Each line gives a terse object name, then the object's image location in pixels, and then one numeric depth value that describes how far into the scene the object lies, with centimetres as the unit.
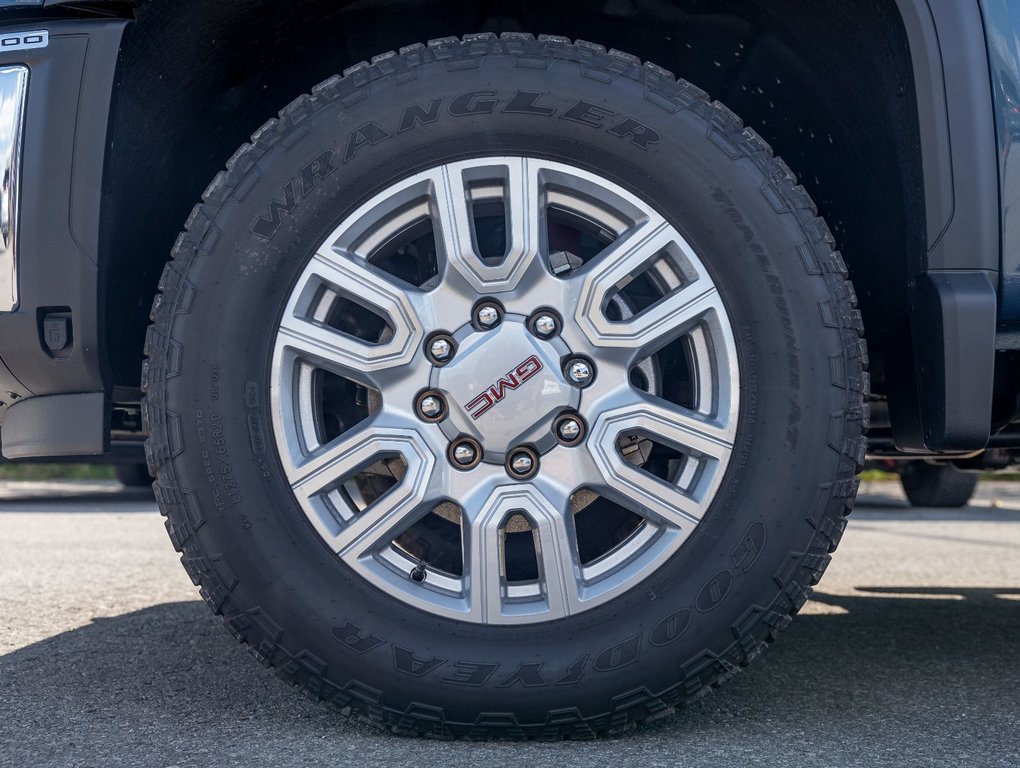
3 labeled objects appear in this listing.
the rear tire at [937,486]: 442
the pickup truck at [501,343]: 159
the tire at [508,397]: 158
